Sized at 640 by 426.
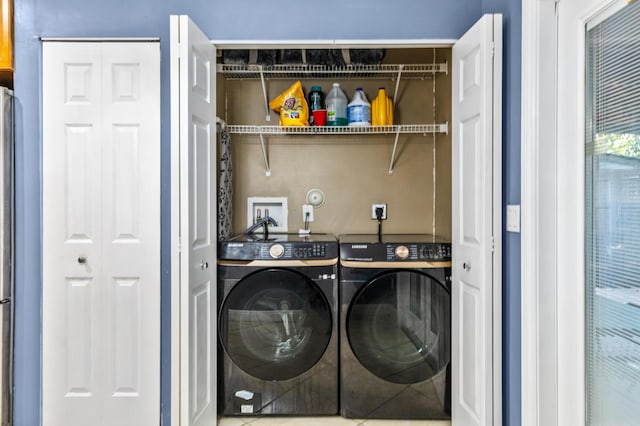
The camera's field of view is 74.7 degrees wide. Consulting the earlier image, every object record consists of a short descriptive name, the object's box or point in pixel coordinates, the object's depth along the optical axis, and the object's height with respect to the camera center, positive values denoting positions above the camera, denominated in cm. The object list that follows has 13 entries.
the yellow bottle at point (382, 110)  265 +63
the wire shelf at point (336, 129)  256 +50
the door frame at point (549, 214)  151 -2
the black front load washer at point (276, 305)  222 -51
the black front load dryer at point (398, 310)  220 -53
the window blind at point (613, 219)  123 -3
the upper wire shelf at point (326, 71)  258 +88
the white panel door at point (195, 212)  176 -2
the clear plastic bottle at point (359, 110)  261 +62
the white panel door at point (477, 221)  175 -5
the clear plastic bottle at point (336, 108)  267 +65
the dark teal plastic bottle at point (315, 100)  270 +71
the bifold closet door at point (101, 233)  198 -12
